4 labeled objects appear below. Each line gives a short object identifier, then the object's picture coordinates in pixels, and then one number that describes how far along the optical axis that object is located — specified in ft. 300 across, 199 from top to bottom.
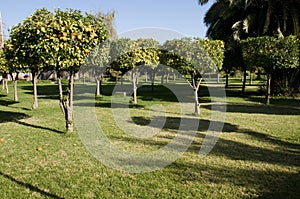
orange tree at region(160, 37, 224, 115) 42.16
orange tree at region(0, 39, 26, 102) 52.95
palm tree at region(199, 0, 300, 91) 67.41
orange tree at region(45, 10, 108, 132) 23.43
